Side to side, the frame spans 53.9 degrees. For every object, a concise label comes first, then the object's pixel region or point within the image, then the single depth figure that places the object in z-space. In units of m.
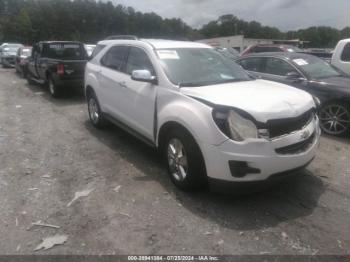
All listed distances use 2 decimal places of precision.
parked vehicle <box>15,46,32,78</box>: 14.42
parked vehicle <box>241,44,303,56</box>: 16.27
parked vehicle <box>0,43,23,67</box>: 21.47
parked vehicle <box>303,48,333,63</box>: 15.42
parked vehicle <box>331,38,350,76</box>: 8.82
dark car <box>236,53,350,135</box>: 6.53
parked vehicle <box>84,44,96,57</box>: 15.80
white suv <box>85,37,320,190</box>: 3.56
